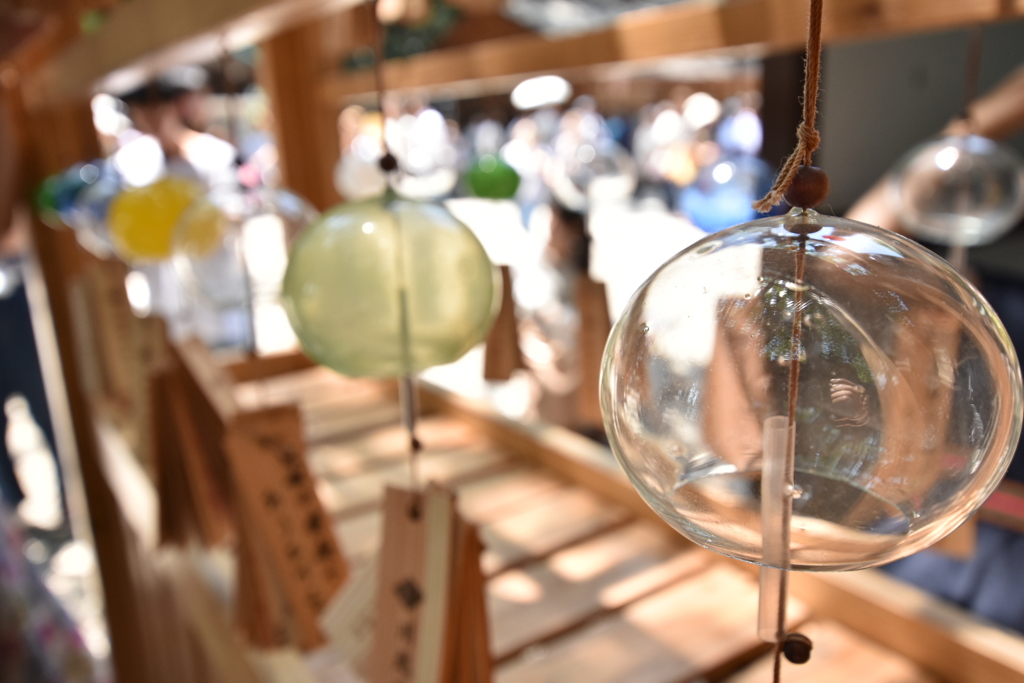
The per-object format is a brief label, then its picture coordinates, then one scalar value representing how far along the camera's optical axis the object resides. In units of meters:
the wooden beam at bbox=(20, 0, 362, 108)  0.78
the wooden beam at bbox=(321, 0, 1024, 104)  0.64
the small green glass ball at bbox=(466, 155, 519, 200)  1.50
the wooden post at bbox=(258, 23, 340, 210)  1.91
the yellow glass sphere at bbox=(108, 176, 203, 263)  1.22
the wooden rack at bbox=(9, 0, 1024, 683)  0.78
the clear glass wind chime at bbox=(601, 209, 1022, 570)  0.29
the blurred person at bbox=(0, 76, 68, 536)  3.01
